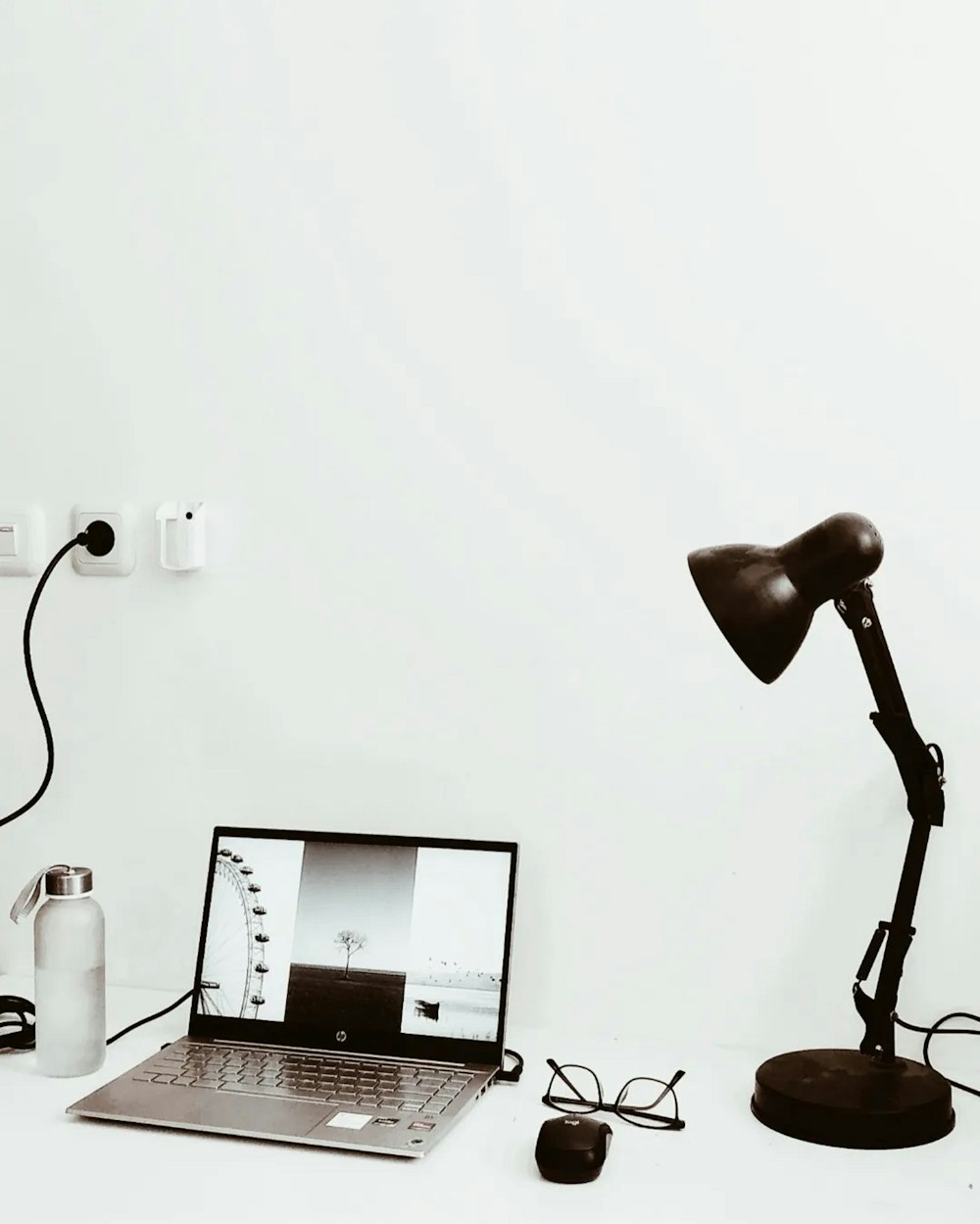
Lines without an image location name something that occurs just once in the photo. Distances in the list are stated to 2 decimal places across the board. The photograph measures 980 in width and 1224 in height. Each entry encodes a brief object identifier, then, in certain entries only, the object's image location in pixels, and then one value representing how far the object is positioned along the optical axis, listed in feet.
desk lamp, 3.03
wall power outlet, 4.46
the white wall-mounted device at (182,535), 4.34
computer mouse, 2.94
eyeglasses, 3.33
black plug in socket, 4.46
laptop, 3.57
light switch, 4.56
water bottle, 3.60
